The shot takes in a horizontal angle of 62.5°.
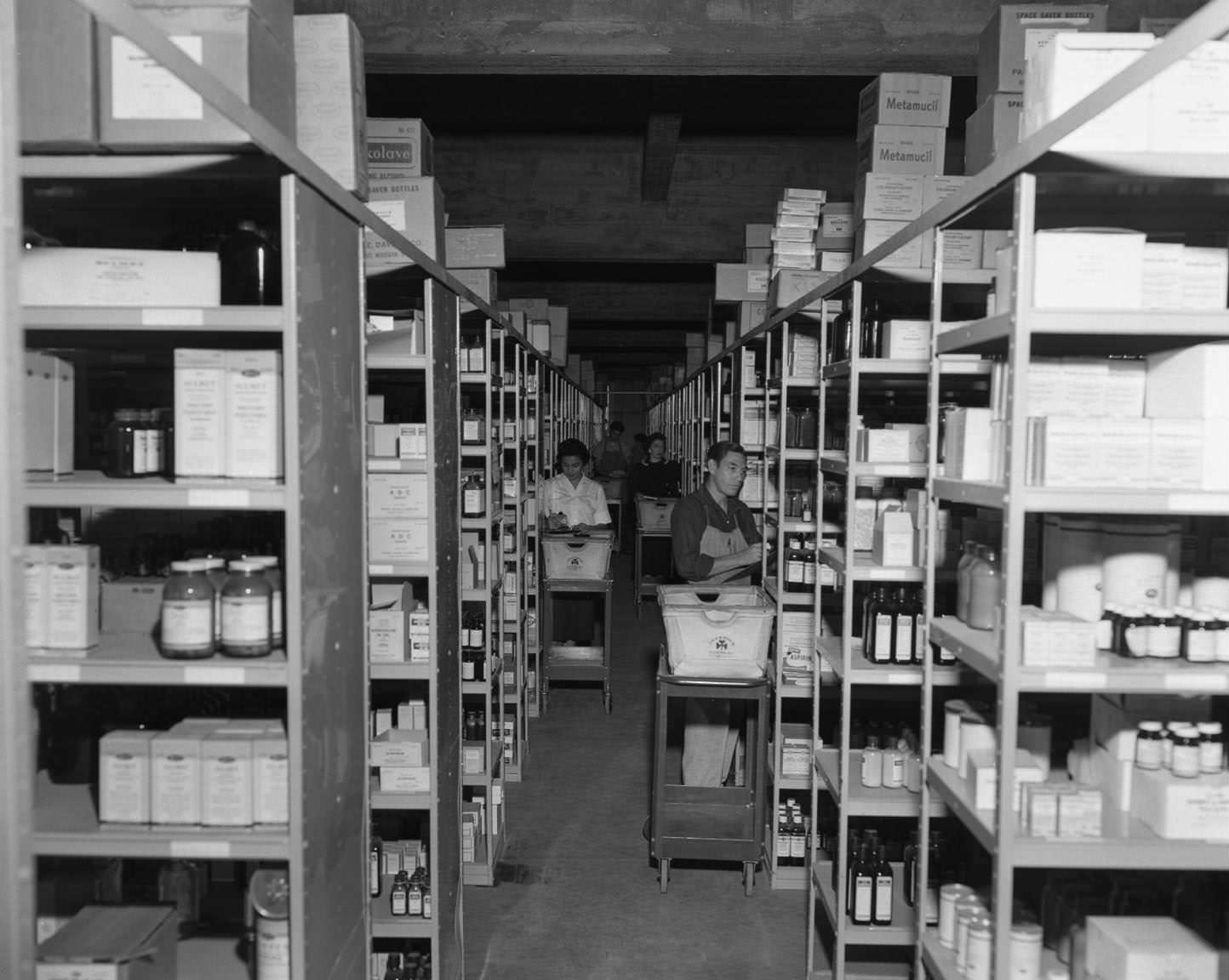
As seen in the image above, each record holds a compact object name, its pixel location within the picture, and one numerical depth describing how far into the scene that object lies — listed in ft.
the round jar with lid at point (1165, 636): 7.74
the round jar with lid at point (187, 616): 7.60
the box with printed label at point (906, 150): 15.53
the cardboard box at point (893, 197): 14.82
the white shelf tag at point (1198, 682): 7.41
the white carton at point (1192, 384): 7.64
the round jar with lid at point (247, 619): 7.63
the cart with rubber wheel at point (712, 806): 15.28
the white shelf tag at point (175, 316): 7.23
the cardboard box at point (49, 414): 8.08
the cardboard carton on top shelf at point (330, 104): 9.13
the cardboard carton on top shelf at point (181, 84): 6.97
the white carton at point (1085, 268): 7.48
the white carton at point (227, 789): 7.75
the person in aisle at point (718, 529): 19.43
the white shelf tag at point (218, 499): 7.31
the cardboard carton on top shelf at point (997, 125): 11.43
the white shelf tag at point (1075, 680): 7.46
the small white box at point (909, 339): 12.42
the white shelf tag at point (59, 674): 7.53
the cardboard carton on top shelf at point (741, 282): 24.64
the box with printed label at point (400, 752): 12.12
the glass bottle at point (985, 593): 8.75
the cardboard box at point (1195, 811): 7.50
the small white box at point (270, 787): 7.76
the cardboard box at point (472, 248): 21.04
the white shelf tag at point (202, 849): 7.54
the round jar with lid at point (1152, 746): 7.97
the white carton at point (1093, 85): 6.88
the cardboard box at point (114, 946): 7.39
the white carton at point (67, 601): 7.79
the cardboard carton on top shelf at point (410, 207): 12.77
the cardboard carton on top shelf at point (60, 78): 6.95
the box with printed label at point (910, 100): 15.17
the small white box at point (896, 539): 11.99
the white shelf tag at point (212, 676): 7.43
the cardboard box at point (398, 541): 11.74
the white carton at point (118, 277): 7.74
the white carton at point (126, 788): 7.80
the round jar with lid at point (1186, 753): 7.70
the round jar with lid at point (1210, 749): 7.77
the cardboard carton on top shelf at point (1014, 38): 11.56
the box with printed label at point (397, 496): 11.71
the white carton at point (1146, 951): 7.47
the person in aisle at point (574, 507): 27.37
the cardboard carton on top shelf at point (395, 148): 13.37
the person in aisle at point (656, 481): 37.86
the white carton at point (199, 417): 7.73
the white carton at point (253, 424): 7.73
